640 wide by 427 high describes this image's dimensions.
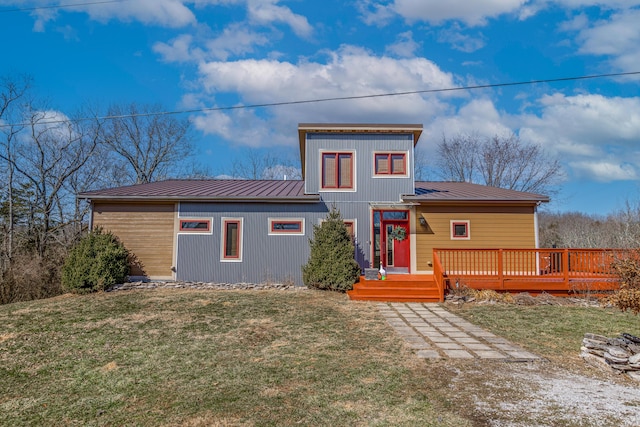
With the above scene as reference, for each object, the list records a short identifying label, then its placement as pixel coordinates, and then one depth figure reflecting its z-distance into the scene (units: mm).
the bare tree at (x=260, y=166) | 29609
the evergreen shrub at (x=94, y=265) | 10836
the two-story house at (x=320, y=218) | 12055
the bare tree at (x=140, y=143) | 24812
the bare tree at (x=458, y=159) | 28209
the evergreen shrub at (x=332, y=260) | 10953
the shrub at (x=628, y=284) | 5145
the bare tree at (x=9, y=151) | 17206
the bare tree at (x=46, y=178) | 17859
